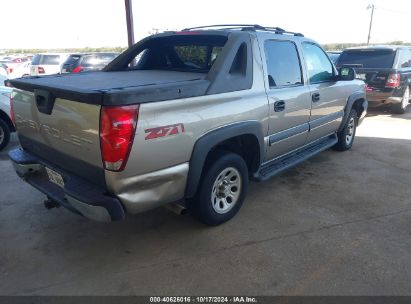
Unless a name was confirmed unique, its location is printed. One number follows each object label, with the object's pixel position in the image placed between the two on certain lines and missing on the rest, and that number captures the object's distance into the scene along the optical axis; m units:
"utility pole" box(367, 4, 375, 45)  46.16
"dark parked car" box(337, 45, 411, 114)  8.67
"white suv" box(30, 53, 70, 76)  15.28
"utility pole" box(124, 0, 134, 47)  7.97
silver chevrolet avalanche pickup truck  2.48
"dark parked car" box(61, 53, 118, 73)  12.59
